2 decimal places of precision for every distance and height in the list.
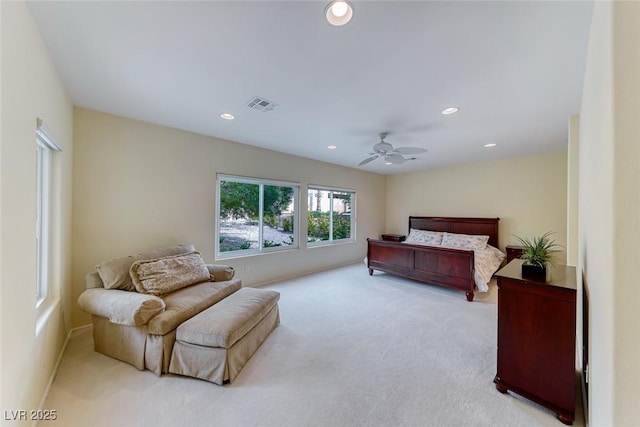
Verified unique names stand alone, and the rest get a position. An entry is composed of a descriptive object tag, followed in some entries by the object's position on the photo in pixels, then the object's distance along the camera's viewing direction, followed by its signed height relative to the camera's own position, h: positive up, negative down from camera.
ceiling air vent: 2.51 +1.15
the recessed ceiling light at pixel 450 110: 2.67 +1.15
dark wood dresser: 1.61 -0.87
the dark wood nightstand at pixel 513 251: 4.81 -0.71
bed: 3.95 -0.73
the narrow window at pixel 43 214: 2.12 -0.03
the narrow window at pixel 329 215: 5.49 -0.04
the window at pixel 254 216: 4.07 -0.06
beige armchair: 2.02 -0.83
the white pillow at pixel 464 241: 4.99 -0.55
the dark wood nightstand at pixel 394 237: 6.50 -0.63
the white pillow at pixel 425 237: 5.50 -0.54
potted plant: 1.77 -0.35
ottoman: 1.93 -1.08
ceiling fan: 3.34 +0.87
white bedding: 3.87 -0.85
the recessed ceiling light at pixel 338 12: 1.34 +1.14
